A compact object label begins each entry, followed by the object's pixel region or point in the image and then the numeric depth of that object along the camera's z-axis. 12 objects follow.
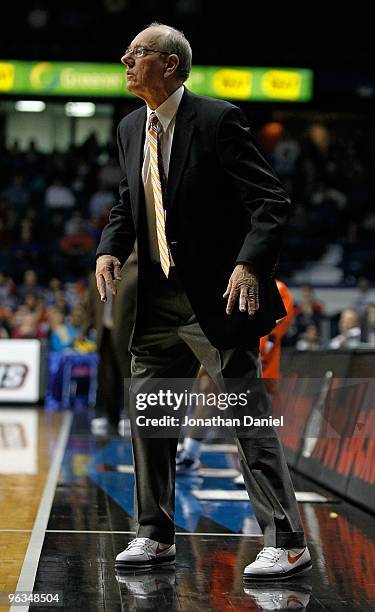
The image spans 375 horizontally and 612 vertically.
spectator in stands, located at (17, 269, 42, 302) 20.42
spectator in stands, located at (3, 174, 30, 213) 25.41
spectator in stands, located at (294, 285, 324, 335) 18.53
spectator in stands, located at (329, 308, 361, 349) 14.65
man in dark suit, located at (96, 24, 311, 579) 4.50
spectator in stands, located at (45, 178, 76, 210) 25.80
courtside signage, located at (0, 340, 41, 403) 17.08
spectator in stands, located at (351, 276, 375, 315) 20.53
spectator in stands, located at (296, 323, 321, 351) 16.83
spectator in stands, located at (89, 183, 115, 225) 25.20
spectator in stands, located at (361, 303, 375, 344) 14.80
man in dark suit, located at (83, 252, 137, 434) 12.57
